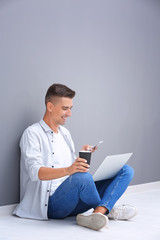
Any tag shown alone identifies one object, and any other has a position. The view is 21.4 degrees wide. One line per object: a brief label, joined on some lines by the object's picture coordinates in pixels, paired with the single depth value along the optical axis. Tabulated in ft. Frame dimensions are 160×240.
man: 8.87
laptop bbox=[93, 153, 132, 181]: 9.21
